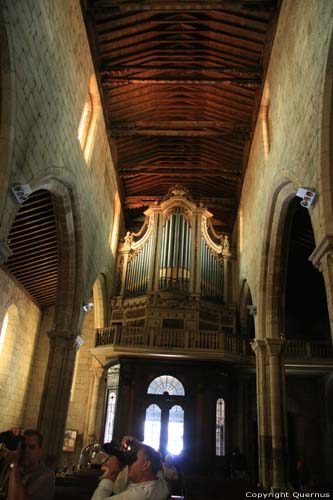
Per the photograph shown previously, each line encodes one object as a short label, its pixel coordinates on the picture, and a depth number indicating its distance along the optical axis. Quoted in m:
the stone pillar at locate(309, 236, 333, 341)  6.70
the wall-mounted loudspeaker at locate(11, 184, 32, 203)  7.42
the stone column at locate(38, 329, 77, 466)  10.98
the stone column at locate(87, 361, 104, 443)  16.41
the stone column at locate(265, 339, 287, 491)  10.73
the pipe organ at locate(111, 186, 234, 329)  16.11
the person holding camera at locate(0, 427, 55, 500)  3.18
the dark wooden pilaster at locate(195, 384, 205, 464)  14.14
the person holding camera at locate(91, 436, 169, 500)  2.86
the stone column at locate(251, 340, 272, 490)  11.18
